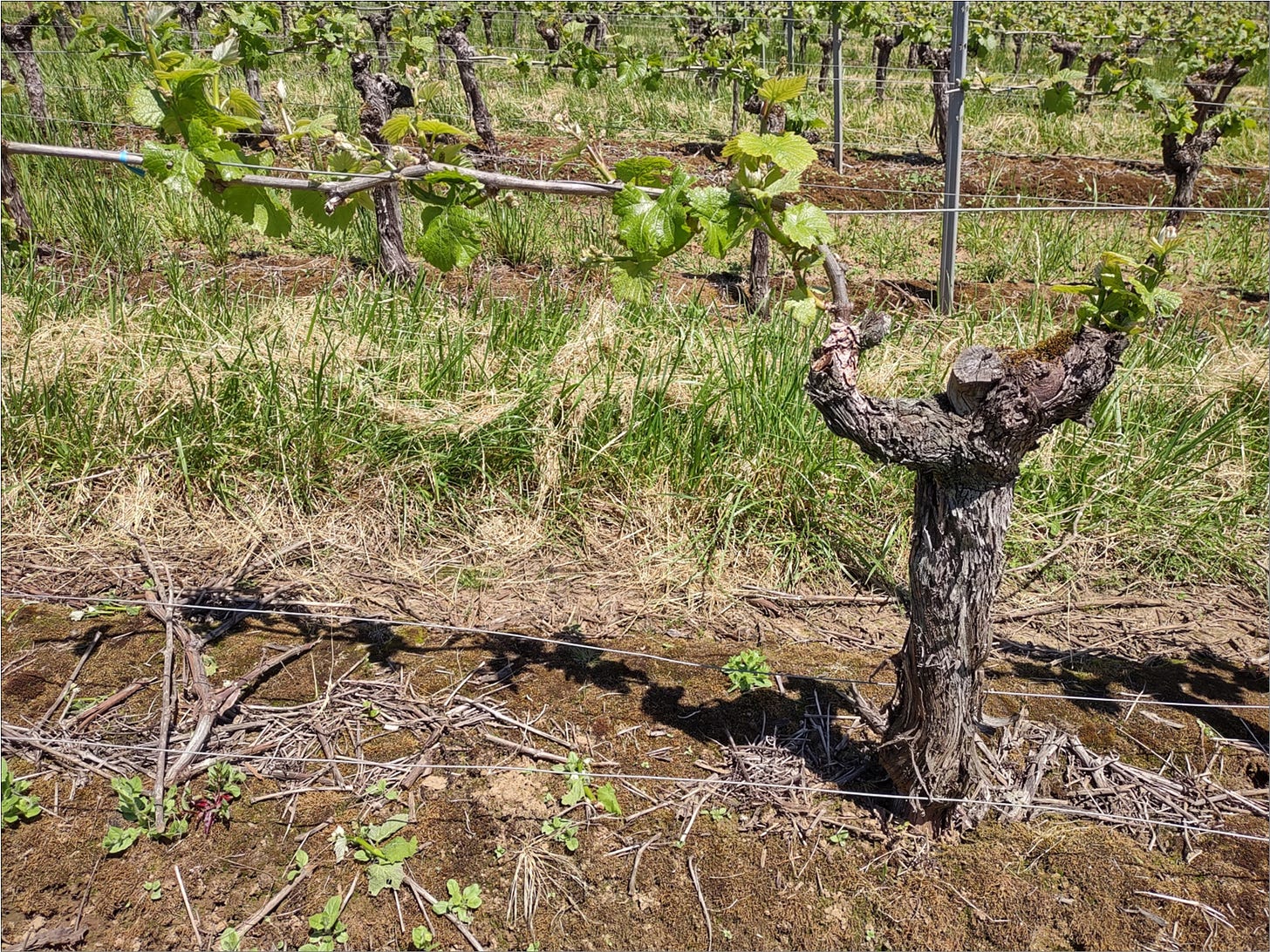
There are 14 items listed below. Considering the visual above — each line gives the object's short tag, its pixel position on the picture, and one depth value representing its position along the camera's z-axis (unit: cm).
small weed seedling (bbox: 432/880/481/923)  168
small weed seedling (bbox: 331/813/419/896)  174
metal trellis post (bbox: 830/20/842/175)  673
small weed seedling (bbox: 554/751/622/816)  187
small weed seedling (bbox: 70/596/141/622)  248
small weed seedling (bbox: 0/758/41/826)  186
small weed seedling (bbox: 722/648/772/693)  218
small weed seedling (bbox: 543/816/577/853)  182
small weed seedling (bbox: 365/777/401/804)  191
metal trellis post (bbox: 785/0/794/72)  705
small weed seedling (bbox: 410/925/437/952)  163
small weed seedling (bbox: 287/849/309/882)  174
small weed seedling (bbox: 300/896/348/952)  164
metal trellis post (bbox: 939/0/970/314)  420
